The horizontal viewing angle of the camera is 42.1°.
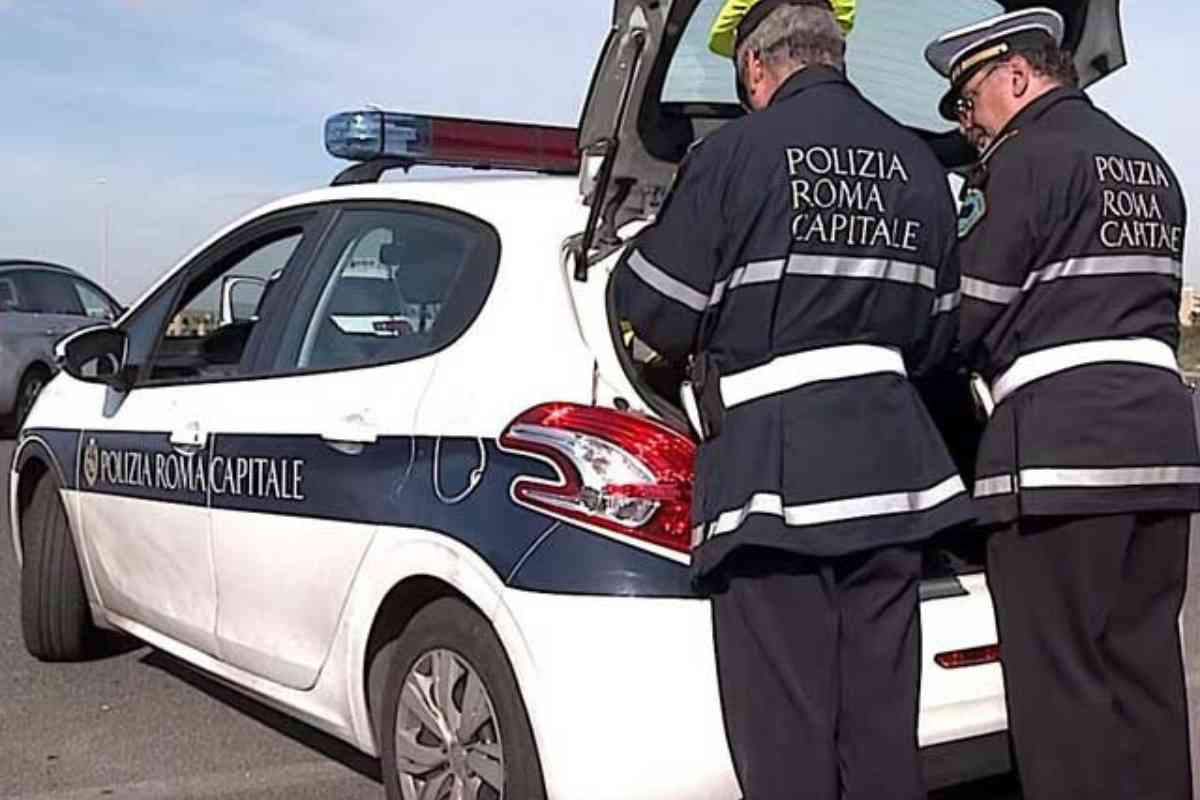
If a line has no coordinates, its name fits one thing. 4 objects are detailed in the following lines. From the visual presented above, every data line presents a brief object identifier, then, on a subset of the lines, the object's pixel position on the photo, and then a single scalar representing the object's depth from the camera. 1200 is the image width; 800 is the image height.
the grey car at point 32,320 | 13.38
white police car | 3.09
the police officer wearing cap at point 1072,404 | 3.29
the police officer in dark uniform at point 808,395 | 2.90
